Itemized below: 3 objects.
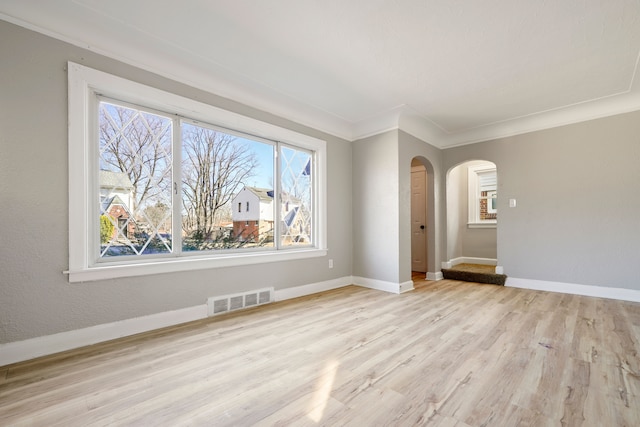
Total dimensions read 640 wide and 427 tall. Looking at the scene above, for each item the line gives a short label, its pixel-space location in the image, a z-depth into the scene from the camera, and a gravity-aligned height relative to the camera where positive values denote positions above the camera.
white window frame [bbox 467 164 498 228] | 5.88 +0.44
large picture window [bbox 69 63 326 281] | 2.18 +0.34
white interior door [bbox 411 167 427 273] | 5.29 -0.10
